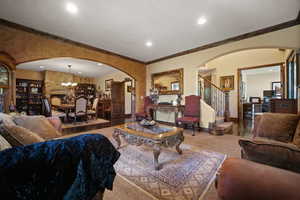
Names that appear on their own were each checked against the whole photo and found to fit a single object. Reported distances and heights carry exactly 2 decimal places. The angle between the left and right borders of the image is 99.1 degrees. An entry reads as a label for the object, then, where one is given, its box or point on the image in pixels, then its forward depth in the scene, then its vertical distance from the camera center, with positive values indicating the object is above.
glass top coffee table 1.95 -0.60
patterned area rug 1.51 -1.07
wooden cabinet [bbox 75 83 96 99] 8.59 +0.70
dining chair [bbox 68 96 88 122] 4.87 -0.32
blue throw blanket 0.70 -0.44
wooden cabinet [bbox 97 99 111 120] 6.79 -0.46
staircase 3.93 -0.24
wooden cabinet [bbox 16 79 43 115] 6.76 +0.26
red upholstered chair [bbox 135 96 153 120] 5.04 -0.48
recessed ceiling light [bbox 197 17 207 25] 2.67 +1.69
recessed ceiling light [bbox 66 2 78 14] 2.29 +1.71
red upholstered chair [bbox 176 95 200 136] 3.95 -0.32
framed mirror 4.86 +0.73
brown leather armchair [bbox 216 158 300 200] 0.61 -0.44
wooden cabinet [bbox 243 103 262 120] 6.12 -0.52
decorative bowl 2.56 -0.47
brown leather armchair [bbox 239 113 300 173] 0.74 -0.34
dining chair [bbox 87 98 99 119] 5.64 -0.51
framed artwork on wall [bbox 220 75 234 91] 5.76 +0.76
